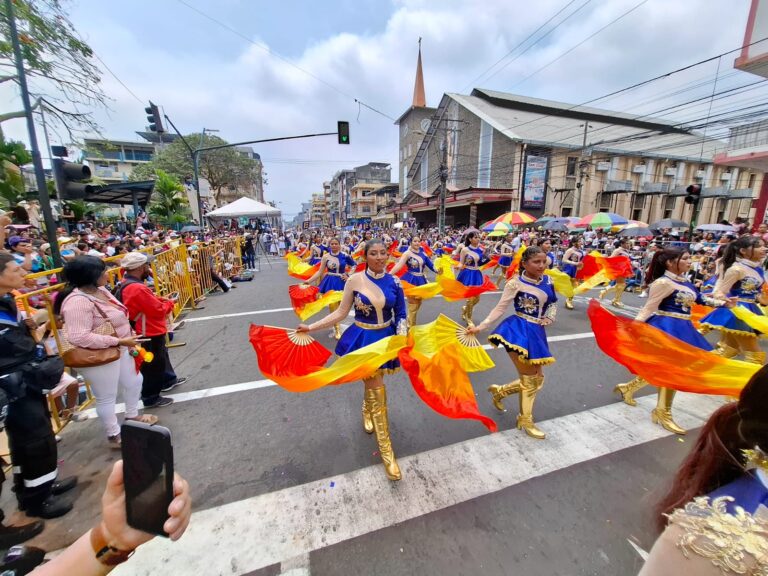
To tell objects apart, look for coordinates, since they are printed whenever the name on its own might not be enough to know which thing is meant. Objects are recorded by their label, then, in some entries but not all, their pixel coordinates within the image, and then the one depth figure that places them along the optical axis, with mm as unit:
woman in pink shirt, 2859
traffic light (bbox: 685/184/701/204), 11389
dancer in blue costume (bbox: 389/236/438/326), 6997
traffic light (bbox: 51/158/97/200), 4191
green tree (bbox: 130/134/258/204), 33938
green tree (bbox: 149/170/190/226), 21125
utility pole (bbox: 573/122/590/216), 26555
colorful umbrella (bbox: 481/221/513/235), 14727
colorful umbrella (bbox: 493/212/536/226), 13740
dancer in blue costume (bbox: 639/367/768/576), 766
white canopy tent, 15797
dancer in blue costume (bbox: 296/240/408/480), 3225
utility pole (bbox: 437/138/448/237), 23312
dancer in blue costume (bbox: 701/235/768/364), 4180
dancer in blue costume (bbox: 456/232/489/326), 7305
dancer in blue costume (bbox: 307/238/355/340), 7273
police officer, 2246
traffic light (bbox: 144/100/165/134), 11078
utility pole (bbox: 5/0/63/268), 3756
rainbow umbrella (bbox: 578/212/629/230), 15686
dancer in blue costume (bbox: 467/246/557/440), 3365
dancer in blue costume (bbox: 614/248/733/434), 3479
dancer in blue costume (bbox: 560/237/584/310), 9438
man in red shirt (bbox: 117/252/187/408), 3771
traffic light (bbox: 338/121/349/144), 13508
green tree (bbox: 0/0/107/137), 7500
